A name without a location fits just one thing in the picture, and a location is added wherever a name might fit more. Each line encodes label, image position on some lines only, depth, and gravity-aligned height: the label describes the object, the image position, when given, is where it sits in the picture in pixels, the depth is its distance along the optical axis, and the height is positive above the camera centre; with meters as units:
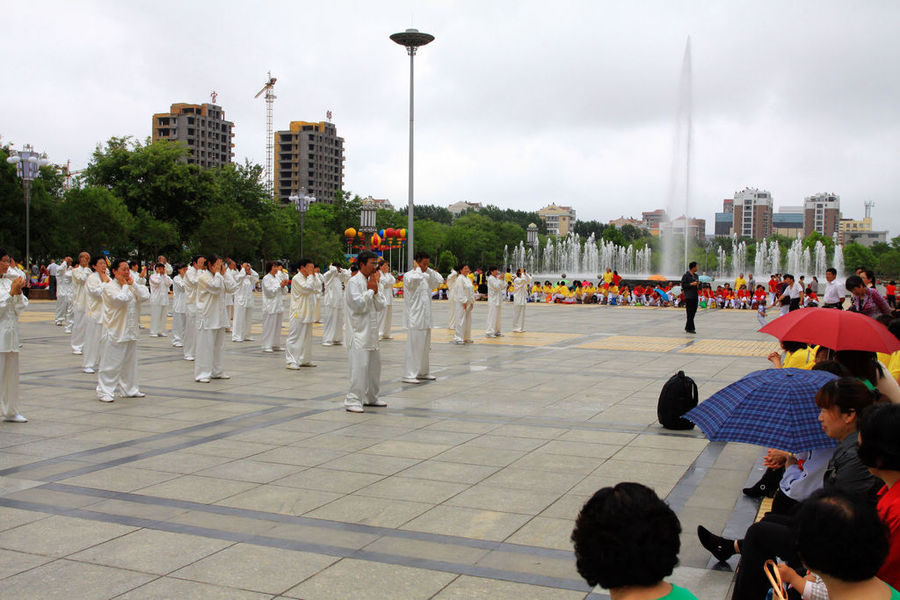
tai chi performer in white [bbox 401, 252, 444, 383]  11.62 -0.92
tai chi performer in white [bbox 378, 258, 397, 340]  17.06 -0.48
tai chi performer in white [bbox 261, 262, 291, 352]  15.87 -0.84
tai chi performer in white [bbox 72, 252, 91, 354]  15.09 -0.78
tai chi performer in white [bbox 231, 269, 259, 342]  17.77 -0.83
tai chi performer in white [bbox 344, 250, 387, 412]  9.42 -0.77
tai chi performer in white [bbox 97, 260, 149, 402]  9.89 -0.97
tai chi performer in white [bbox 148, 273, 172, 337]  18.34 -0.79
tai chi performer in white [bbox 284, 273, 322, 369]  13.20 -0.89
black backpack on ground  8.29 -1.33
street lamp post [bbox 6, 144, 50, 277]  27.61 +3.62
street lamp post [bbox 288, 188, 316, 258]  38.28 +3.45
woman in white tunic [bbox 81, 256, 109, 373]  10.58 -0.71
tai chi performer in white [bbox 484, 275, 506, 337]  19.03 -0.74
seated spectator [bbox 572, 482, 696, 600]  2.06 -0.71
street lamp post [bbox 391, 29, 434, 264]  21.88 +6.60
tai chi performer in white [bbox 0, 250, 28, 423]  8.43 -0.85
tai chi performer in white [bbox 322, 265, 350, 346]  17.06 -0.70
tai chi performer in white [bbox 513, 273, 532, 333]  20.12 -0.74
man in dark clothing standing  20.05 -0.37
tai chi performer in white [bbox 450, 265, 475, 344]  16.84 -0.64
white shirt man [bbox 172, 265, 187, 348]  16.73 -0.93
